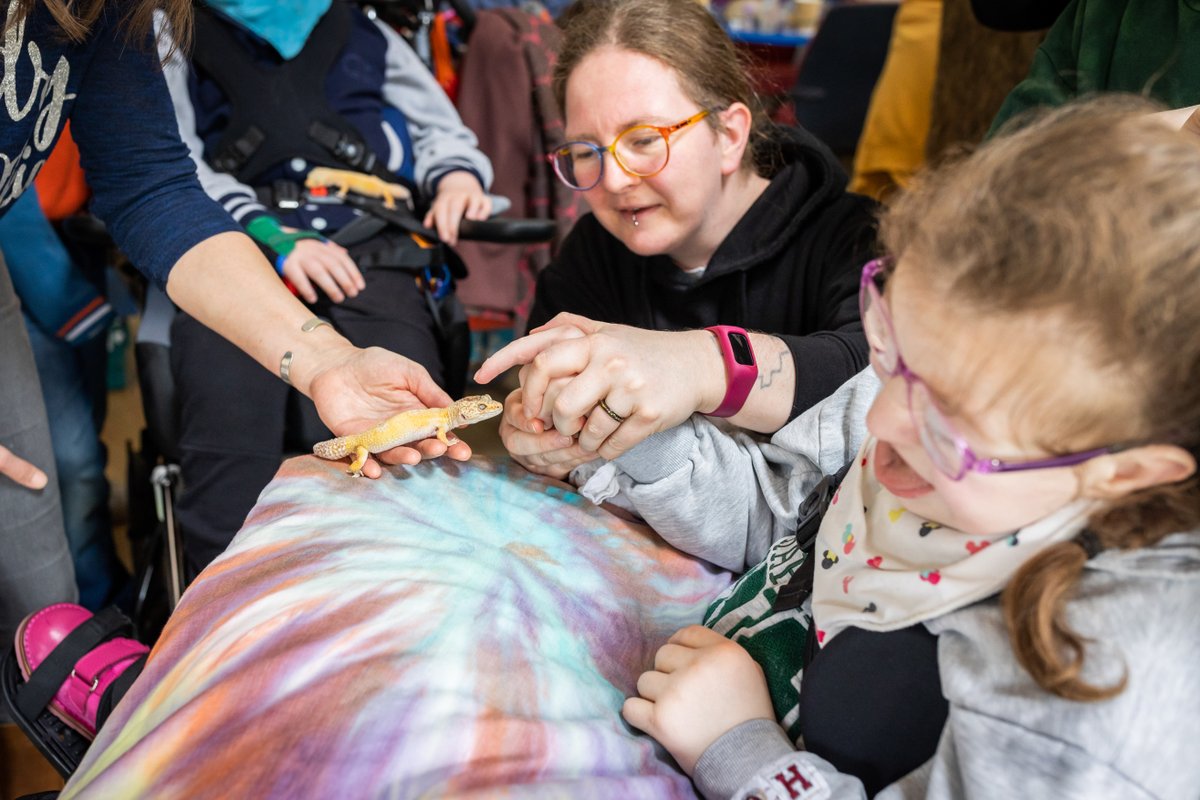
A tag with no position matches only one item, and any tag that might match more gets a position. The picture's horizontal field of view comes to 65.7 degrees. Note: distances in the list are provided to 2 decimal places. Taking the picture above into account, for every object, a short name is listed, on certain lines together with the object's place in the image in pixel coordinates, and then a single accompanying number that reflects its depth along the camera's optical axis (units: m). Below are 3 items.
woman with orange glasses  1.35
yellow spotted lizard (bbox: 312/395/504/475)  1.12
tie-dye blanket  0.72
